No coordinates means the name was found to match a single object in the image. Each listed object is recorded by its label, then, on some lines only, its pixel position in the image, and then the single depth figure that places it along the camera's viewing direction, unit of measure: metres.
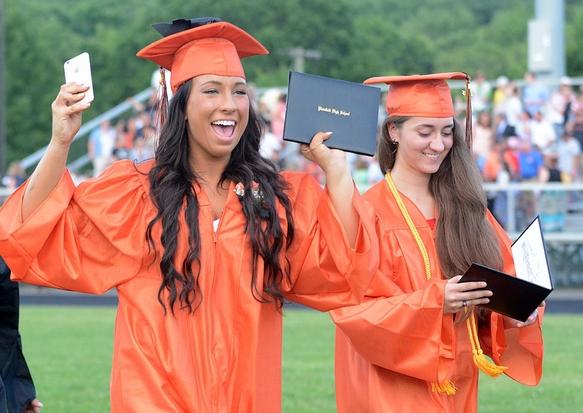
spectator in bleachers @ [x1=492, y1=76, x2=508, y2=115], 21.00
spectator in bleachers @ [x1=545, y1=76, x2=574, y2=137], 20.25
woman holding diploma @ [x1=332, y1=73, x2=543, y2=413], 5.38
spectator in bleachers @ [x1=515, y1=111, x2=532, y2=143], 19.86
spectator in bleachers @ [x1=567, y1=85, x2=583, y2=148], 19.53
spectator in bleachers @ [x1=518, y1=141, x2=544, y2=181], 19.07
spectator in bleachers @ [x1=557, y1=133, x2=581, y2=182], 19.38
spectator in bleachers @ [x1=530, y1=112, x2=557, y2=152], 19.70
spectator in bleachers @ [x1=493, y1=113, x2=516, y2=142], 19.89
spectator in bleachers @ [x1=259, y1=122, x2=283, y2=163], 20.27
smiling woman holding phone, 4.59
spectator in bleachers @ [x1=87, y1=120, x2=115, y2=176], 22.97
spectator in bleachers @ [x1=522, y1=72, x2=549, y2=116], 20.95
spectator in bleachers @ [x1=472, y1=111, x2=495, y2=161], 19.55
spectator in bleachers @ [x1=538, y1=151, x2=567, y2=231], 18.08
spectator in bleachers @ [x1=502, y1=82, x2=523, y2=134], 20.22
